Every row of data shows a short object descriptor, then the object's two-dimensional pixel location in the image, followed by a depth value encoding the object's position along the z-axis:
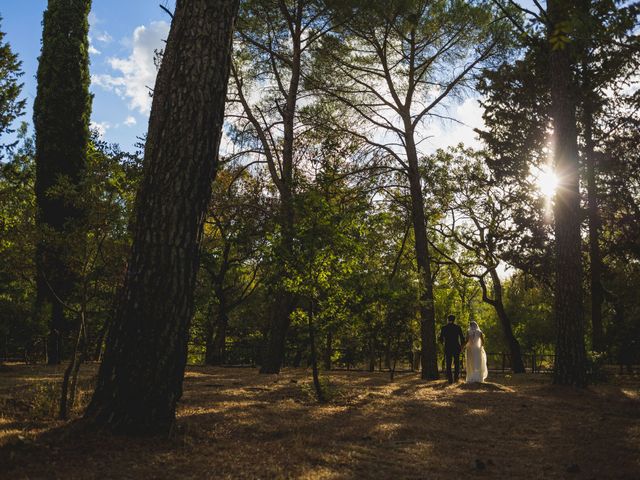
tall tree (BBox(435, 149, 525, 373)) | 19.97
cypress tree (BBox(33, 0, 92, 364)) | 15.62
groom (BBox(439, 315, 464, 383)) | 11.55
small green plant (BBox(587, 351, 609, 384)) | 10.56
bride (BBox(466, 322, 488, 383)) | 11.88
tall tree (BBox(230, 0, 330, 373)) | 13.16
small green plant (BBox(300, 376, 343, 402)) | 7.34
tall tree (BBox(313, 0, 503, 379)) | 14.09
